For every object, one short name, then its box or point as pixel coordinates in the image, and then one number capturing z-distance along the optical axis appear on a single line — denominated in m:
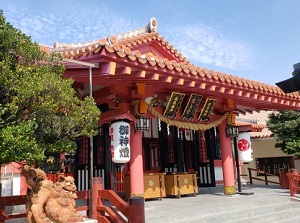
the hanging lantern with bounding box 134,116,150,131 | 7.37
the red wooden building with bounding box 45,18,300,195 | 6.19
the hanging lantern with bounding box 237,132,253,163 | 9.73
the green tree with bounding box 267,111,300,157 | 12.51
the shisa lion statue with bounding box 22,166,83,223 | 4.40
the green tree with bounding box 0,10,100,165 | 3.63
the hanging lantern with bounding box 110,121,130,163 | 6.54
